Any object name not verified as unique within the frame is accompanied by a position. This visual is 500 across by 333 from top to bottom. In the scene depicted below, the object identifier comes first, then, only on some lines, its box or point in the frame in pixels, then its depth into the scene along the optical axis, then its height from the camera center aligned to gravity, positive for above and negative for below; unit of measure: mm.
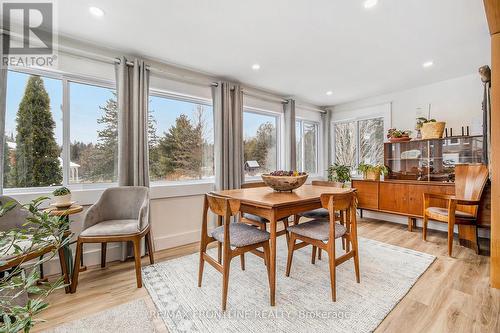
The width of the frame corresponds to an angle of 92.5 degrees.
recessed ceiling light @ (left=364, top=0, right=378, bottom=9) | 1955 +1353
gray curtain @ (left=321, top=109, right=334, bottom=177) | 5406 +618
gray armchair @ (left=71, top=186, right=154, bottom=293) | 2138 -537
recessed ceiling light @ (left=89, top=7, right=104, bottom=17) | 2047 +1371
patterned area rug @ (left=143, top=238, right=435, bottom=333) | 1665 -1058
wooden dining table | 1776 -287
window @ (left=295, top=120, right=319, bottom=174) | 5195 +471
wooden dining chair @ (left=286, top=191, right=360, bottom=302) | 1887 -549
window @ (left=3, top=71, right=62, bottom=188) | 2349 +391
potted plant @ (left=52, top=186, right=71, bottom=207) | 2180 -252
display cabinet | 3484 +156
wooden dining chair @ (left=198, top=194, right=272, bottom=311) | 1786 -557
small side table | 2084 -443
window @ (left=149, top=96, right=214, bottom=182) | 3223 +406
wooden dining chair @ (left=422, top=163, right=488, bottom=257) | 2785 -412
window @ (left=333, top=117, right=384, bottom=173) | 4719 +536
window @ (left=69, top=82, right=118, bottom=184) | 2689 +409
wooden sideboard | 2953 -500
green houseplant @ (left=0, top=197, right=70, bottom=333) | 626 -307
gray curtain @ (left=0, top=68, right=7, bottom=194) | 2117 +534
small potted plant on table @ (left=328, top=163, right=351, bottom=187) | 4750 -118
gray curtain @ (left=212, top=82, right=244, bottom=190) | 3521 +502
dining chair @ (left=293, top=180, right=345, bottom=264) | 2714 -557
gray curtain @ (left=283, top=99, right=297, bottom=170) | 4516 +578
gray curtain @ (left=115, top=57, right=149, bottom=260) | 2693 +511
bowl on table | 2217 -135
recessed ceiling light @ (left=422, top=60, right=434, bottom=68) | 3109 +1354
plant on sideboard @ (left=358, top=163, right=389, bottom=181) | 4137 -74
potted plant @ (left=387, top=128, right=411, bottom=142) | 4008 +532
